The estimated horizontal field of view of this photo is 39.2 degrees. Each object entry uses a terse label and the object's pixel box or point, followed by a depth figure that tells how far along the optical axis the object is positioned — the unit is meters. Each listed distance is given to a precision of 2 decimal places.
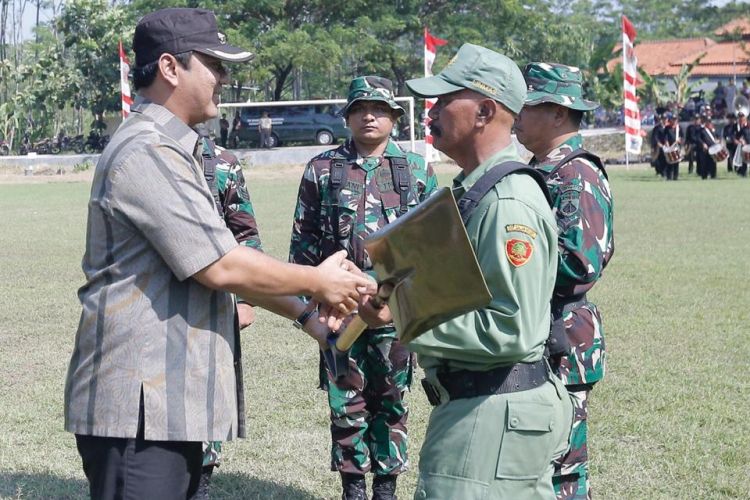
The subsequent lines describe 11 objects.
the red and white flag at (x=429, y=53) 24.95
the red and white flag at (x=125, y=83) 26.38
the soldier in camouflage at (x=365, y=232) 5.31
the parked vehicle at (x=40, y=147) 46.11
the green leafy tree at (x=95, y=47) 46.25
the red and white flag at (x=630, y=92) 23.38
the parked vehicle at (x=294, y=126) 40.03
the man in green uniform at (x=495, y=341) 2.93
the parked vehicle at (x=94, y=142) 43.97
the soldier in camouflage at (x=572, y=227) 4.08
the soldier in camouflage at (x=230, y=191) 5.46
